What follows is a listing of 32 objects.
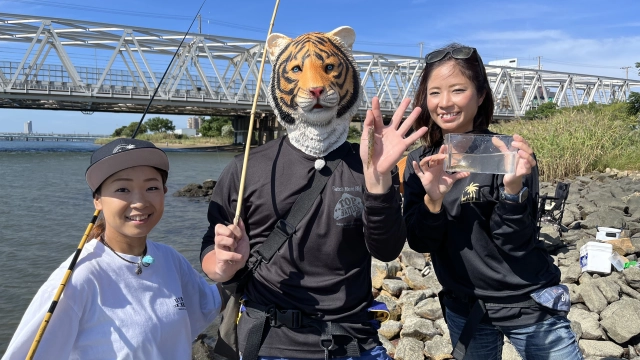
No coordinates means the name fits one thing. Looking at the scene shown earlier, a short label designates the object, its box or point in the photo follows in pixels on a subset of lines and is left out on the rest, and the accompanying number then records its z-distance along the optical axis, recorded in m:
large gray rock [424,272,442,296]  5.83
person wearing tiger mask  1.84
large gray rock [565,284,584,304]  4.71
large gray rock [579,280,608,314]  4.44
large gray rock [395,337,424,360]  4.11
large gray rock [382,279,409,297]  6.01
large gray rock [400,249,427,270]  6.79
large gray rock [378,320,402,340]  4.73
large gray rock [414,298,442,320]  4.95
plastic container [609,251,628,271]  5.07
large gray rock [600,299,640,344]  3.87
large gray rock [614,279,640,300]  4.60
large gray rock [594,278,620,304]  4.50
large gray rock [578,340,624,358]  3.77
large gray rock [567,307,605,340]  4.03
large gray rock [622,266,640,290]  4.79
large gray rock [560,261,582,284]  5.16
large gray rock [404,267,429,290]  6.07
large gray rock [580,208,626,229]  6.84
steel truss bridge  32.81
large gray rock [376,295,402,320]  5.24
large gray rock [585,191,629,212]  7.73
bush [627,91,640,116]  14.57
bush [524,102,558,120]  35.23
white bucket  5.00
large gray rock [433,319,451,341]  4.50
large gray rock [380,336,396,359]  4.35
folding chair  6.80
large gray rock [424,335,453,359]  4.09
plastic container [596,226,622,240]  5.94
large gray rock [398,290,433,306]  5.41
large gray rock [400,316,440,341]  4.48
